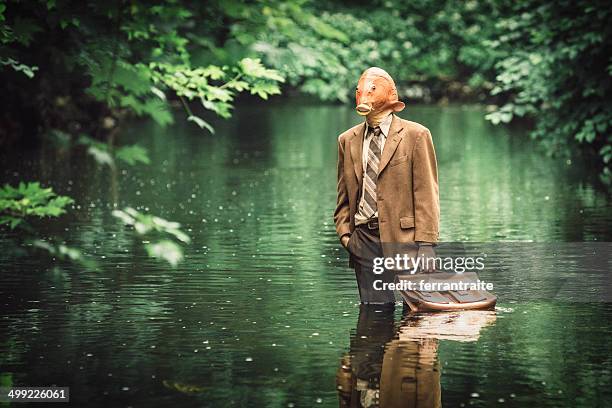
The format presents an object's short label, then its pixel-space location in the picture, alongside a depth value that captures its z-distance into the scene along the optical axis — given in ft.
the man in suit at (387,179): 44.50
